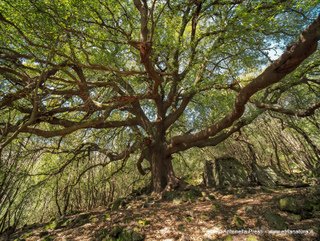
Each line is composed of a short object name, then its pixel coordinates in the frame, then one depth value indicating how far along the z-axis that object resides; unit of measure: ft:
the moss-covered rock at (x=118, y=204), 23.39
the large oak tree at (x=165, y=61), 15.28
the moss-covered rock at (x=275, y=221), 12.12
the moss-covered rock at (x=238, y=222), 12.88
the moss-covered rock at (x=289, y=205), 13.71
